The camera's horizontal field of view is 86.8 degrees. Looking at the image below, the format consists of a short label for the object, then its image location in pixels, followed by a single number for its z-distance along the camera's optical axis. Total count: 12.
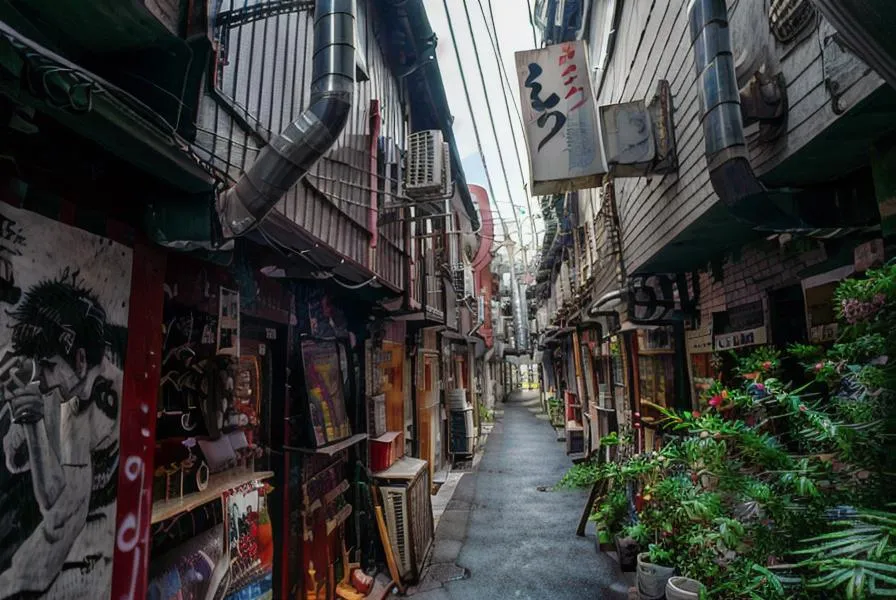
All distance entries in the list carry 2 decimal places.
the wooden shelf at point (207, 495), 3.30
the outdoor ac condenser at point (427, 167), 7.54
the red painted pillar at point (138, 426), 3.00
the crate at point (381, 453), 8.20
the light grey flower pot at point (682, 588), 4.70
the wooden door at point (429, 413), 12.74
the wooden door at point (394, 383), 10.19
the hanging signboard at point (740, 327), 5.50
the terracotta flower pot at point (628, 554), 7.52
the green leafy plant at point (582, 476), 6.04
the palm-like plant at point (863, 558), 1.79
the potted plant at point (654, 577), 5.76
